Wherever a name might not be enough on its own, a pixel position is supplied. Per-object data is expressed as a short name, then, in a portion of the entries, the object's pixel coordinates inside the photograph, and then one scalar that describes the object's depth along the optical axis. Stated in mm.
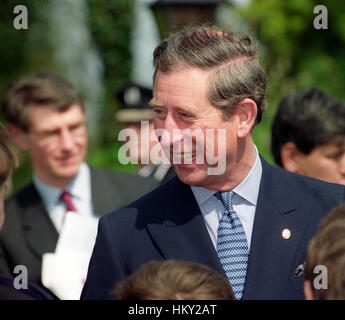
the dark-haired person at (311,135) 8219
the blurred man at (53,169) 9664
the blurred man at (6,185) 5488
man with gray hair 5551
